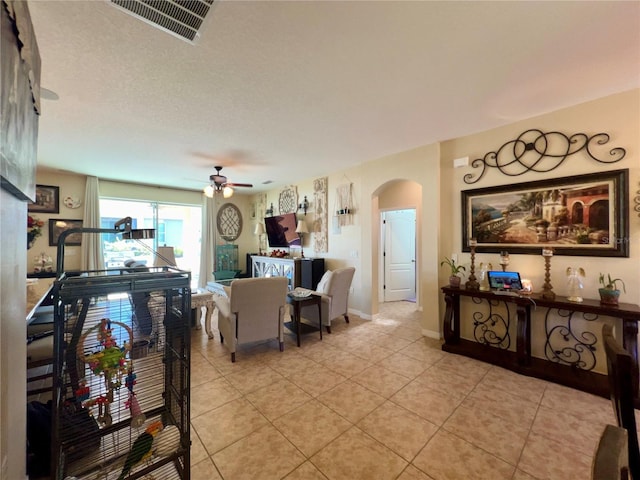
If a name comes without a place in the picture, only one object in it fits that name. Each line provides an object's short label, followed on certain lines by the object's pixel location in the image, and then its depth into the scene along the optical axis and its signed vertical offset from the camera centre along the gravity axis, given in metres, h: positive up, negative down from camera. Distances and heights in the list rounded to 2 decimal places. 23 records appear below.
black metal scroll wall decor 2.53 +1.00
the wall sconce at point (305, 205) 5.81 +0.84
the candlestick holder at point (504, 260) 2.97 -0.20
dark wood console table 2.28 -1.03
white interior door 5.71 -0.28
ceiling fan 4.13 +0.92
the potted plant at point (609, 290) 2.30 -0.43
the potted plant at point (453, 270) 3.26 -0.37
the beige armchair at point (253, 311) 2.93 -0.83
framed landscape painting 2.44 +0.29
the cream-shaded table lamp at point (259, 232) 6.94 +0.28
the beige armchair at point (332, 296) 3.78 -0.82
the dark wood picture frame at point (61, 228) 5.08 +0.28
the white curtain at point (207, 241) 6.77 +0.03
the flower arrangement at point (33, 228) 4.82 +0.26
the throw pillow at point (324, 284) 3.84 -0.64
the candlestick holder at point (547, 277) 2.64 -0.37
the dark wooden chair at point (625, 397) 0.88 -0.55
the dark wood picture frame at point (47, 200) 4.93 +0.82
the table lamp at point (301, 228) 5.55 +0.31
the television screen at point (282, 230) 5.89 +0.29
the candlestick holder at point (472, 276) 3.11 -0.42
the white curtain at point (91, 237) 5.30 +0.10
